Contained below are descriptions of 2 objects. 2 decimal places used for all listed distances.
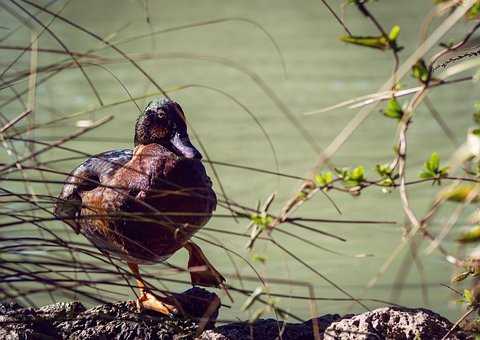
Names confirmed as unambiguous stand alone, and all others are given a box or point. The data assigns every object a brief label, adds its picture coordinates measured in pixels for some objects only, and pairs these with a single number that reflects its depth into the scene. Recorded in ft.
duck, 20.15
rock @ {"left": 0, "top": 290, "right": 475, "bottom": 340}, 18.67
